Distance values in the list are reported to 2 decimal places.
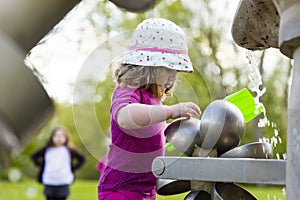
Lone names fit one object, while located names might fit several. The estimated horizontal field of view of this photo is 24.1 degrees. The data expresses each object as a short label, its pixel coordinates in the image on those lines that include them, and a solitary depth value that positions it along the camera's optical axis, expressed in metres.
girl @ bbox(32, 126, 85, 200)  7.40
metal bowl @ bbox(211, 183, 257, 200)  2.07
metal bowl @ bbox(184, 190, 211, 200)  2.15
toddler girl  2.22
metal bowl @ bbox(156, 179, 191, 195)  2.22
